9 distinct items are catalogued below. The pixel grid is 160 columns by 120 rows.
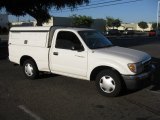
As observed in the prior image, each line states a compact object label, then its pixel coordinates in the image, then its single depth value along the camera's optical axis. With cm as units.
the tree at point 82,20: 5012
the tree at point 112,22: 6410
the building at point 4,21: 4777
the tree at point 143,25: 7640
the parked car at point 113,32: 4138
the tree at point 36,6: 1706
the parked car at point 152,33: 3960
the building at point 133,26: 8126
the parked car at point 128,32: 4437
